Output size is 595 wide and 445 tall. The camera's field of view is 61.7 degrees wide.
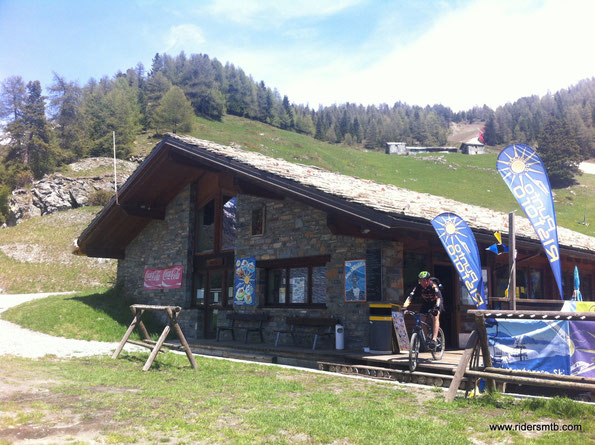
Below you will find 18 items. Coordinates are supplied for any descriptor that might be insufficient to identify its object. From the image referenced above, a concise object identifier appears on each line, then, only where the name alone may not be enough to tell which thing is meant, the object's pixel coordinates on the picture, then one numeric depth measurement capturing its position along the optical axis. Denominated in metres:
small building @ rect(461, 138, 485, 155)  102.62
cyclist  8.52
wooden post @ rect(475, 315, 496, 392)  6.02
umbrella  11.66
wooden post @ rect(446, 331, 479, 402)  5.97
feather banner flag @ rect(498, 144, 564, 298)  7.32
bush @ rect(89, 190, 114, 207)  44.78
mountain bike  8.06
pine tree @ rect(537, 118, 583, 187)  67.44
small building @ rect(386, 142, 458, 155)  103.75
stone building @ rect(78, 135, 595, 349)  10.39
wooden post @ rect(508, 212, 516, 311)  7.78
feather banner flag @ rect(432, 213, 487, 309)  8.00
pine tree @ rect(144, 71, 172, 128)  80.72
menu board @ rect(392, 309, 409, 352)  9.98
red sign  16.30
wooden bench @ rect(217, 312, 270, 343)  12.92
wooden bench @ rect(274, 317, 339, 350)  11.05
